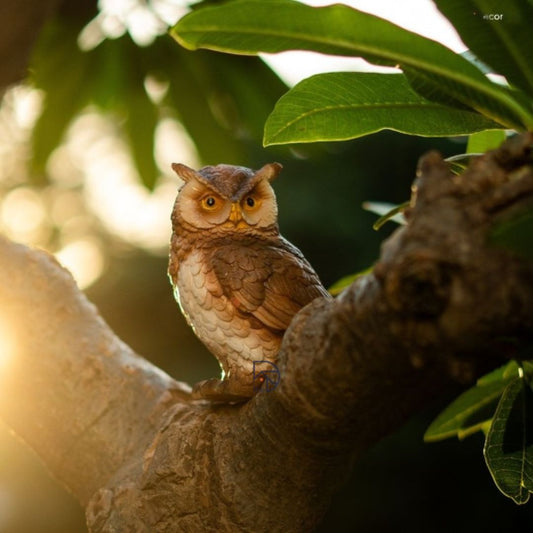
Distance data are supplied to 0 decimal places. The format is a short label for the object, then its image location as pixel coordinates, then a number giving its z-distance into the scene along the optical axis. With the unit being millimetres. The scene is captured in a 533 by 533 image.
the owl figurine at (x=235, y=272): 913
